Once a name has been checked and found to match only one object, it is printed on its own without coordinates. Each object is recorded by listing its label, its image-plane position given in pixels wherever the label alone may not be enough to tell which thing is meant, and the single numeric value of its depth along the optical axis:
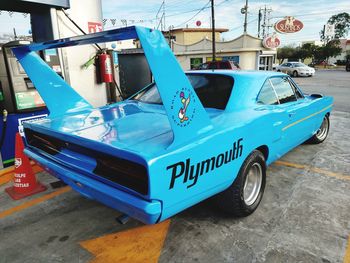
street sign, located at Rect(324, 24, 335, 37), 59.00
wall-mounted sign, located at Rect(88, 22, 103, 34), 5.63
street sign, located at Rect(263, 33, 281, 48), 24.14
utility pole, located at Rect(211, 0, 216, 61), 20.11
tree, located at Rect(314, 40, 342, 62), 48.16
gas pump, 4.14
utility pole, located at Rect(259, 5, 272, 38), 41.12
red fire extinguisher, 5.75
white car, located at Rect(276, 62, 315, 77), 24.25
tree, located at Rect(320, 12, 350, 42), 64.82
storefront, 23.81
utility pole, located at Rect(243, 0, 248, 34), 29.86
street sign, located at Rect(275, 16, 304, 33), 27.40
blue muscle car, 1.84
